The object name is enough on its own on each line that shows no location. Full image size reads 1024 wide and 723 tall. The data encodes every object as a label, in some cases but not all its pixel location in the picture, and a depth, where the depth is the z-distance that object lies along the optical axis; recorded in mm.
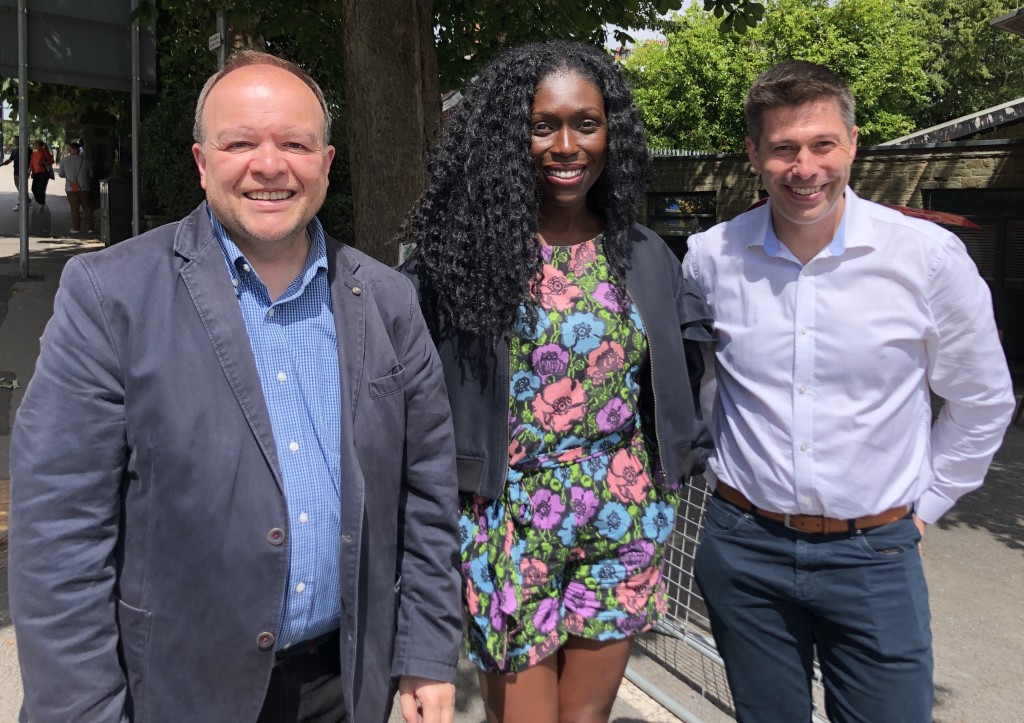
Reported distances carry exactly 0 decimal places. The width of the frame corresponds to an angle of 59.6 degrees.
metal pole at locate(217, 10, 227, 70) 7426
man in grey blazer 1555
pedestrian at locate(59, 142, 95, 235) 18938
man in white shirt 2148
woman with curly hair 2275
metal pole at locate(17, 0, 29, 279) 9414
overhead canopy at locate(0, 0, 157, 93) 9625
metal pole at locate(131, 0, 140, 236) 9852
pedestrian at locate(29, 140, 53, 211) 21216
